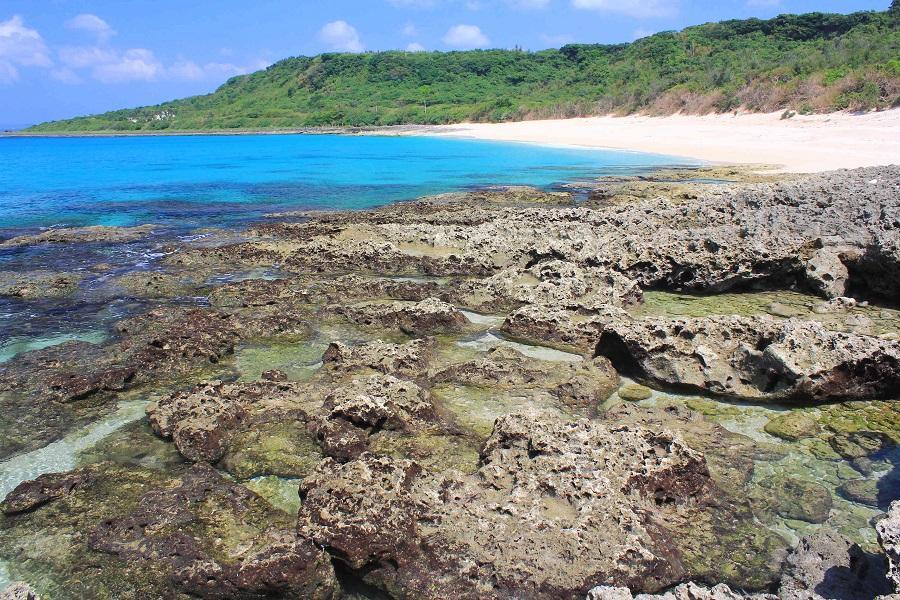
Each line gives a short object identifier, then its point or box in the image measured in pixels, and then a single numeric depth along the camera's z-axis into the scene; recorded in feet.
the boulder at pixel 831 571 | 12.77
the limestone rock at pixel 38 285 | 38.70
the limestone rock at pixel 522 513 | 13.98
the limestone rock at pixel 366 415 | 19.86
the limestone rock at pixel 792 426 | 20.50
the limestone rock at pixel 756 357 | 22.30
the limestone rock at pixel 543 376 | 23.54
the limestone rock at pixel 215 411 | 20.36
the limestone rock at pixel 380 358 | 25.77
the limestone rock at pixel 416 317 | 30.48
